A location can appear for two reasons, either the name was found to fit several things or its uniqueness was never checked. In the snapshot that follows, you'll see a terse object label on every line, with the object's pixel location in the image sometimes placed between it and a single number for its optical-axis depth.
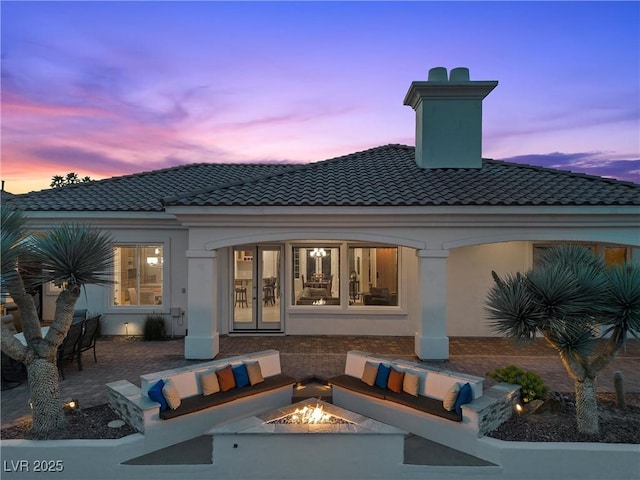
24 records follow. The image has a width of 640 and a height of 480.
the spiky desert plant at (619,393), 6.27
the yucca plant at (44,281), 5.21
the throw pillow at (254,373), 6.61
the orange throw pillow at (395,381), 6.31
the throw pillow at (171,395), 5.54
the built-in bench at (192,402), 5.41
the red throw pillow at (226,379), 6.28
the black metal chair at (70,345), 7.72
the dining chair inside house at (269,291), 11.94
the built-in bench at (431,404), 5.38
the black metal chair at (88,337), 8.25
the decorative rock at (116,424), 5.60
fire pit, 5.04
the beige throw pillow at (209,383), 6.10
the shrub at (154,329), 11.02
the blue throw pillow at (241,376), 6.50
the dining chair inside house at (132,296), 11.68
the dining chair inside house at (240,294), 11.89
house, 10.74
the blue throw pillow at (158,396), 5.49
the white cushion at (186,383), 5.97
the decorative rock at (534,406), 6.15
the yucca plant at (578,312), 5.26
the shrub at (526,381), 6.30
